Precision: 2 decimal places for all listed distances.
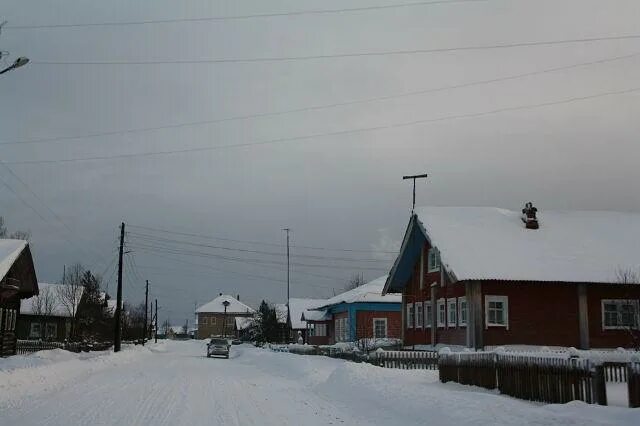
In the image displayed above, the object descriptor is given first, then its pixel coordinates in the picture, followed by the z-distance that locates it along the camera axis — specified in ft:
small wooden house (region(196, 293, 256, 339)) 564.71
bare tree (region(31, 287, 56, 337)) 239.71
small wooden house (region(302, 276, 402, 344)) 180.34
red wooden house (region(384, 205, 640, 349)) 103.04
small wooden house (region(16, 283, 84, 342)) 240.73
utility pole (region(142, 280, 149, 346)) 307.37
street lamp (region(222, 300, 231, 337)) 547.90
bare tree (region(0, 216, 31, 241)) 284.53
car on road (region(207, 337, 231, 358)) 190.70
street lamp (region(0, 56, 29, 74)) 48.47
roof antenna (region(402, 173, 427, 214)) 154.20
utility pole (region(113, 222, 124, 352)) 171.10
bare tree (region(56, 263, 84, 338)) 231.50
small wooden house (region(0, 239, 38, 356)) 131.23
